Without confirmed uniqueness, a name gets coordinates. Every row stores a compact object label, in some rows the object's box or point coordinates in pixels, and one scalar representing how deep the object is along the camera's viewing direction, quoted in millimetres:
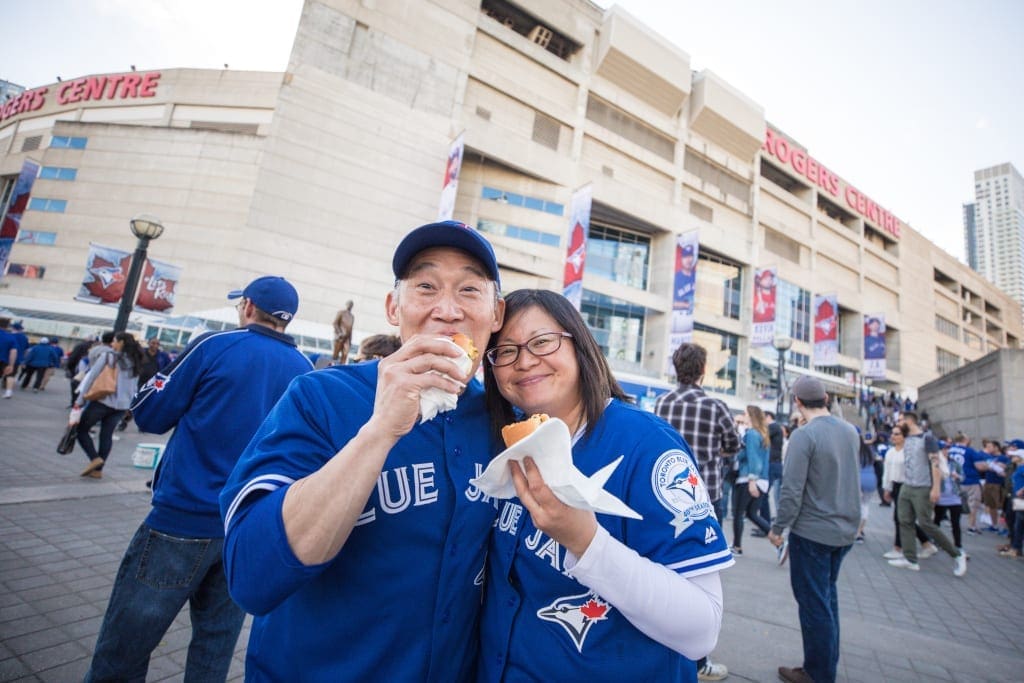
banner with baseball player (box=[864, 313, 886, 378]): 33469
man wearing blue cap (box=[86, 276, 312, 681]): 2010
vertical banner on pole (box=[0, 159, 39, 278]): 24844
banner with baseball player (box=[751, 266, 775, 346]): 27703
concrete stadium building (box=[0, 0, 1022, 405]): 24125
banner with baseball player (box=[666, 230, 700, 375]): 28812
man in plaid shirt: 4527
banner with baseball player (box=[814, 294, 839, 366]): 29578
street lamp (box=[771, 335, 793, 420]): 16344
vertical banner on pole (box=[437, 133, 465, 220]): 24047
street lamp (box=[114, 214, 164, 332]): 7598
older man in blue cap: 1003
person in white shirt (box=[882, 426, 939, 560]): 7711
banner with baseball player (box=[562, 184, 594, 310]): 26312
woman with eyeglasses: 1142
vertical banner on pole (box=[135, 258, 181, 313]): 15375
